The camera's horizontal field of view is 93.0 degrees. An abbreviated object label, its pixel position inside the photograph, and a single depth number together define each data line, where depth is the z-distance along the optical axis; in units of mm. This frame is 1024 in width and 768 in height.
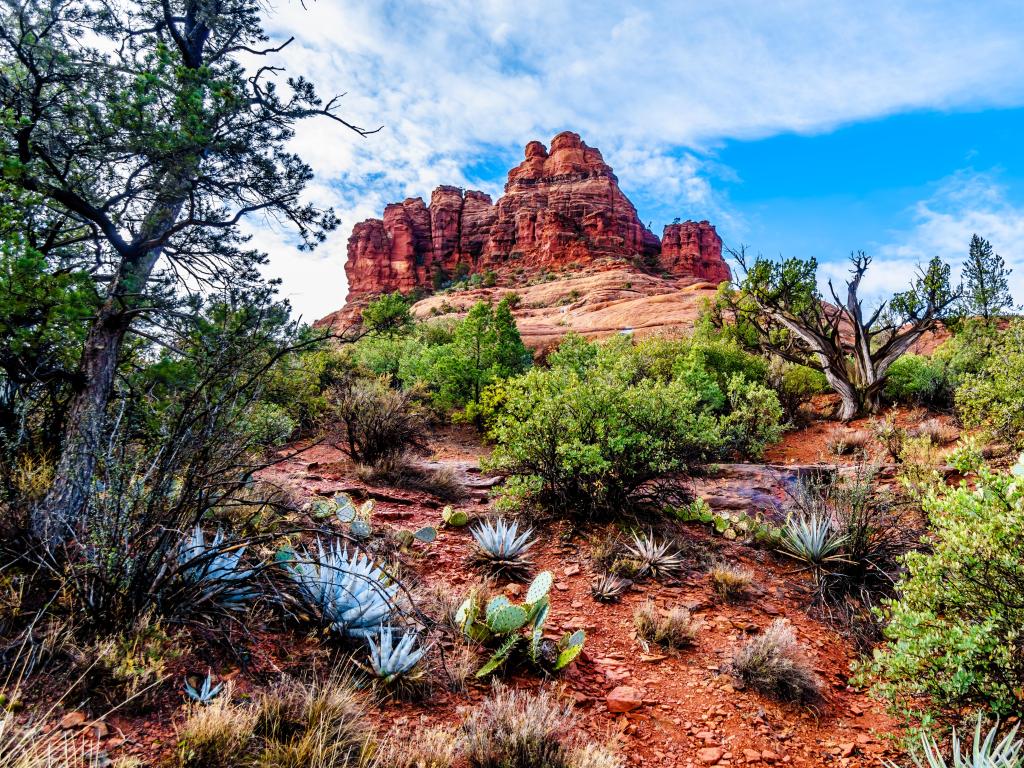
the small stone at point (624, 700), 3457
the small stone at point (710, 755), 3059
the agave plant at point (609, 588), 4953
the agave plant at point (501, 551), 5309
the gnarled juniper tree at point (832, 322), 16609
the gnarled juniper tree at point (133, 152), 4648
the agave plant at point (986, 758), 2097
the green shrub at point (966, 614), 2697
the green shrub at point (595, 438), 6469
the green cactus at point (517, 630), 3629
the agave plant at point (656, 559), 5480
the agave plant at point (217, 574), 3166
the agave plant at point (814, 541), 5641
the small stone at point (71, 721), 2205
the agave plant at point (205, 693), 2454
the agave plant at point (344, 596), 3383
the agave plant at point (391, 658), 3061
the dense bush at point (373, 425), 9008
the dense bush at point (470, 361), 16141
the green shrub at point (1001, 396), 9305
